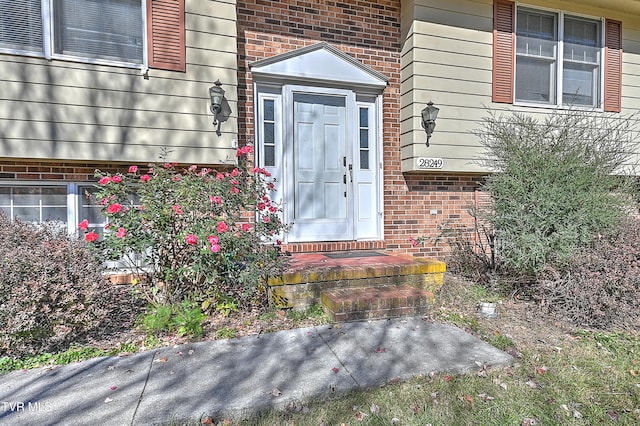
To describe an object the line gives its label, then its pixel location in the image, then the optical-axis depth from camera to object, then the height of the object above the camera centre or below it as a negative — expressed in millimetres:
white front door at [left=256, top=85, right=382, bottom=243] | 5254 +482
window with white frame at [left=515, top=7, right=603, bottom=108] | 5930 +2060
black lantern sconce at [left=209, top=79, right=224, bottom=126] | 4586 +1151
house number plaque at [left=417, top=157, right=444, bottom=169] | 5410 +397
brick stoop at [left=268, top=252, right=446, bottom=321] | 3697 -1009
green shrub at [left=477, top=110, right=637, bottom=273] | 4059 -21
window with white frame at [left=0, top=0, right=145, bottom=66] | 4055 +1826
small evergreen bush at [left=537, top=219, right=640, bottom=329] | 3529 -929
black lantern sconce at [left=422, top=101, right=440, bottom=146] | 5285 +1015
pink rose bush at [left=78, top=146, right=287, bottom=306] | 3430 -384
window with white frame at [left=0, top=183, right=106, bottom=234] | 4328 -105
